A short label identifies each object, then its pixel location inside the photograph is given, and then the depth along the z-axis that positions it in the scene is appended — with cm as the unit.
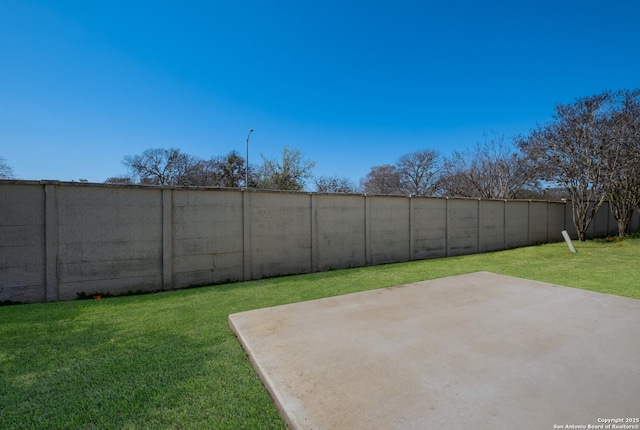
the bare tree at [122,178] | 2312
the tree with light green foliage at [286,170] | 2053
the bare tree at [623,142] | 1016
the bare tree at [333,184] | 2502
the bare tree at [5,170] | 1794
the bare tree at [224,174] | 2435
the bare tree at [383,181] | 2903
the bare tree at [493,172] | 1803
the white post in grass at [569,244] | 877
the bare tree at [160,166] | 2439
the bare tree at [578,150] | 1052
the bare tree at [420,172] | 2608
